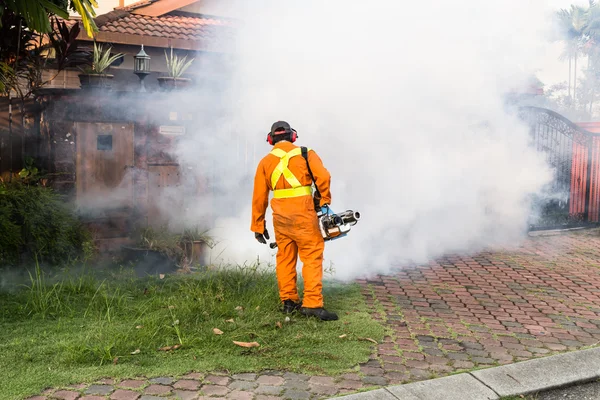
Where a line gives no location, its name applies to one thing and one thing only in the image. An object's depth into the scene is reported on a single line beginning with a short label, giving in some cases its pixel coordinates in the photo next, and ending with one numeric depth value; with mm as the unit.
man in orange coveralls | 5266
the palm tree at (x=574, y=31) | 40312
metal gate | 10828
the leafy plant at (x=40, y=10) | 5117
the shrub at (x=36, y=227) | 6383
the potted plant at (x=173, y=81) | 7988
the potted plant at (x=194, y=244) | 7355
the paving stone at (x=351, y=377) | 4016
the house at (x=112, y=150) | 7406
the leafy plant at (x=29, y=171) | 7203
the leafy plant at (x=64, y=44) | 7254
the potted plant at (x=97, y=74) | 8211
